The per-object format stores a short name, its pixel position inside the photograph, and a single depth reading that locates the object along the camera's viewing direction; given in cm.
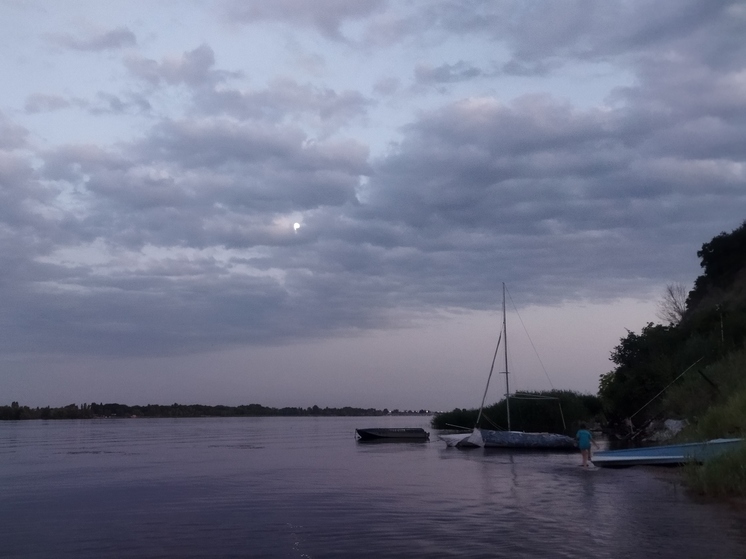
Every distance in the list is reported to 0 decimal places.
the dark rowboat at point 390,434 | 7512
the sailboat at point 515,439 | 5391
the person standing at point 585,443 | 3397
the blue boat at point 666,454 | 2353
